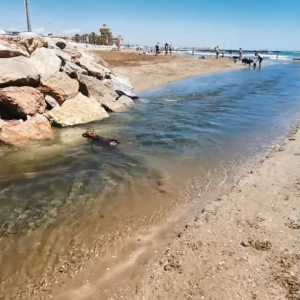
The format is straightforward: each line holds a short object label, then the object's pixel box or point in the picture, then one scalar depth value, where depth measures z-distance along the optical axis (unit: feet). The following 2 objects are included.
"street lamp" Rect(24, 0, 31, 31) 90.79
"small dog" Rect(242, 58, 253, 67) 163.41
